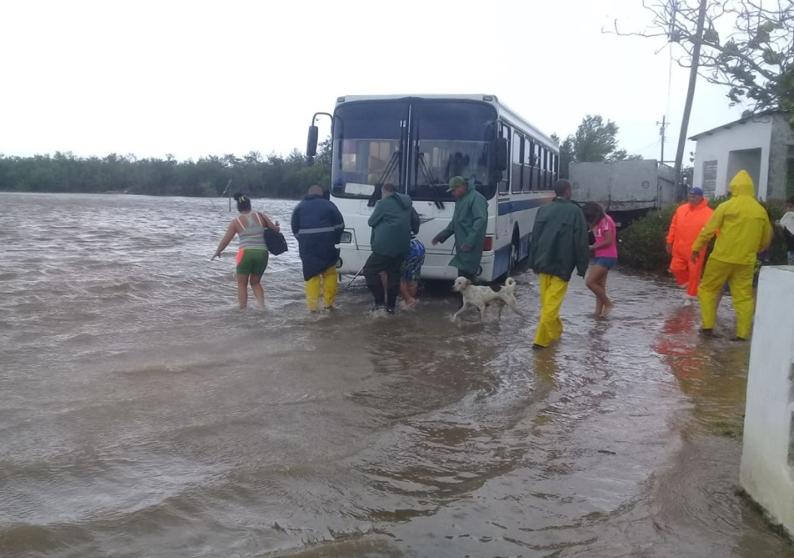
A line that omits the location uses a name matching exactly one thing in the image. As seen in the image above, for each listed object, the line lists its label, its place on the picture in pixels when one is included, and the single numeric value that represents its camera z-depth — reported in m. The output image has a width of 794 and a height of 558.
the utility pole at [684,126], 23.03
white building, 22.30
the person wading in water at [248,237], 10.38
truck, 24.39
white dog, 10.08
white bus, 11.20
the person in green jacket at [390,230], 10.11
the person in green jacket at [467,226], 10.08
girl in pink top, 10.02
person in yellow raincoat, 8.43
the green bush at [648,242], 16.64
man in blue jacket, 10.31
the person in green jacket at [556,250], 8.17
